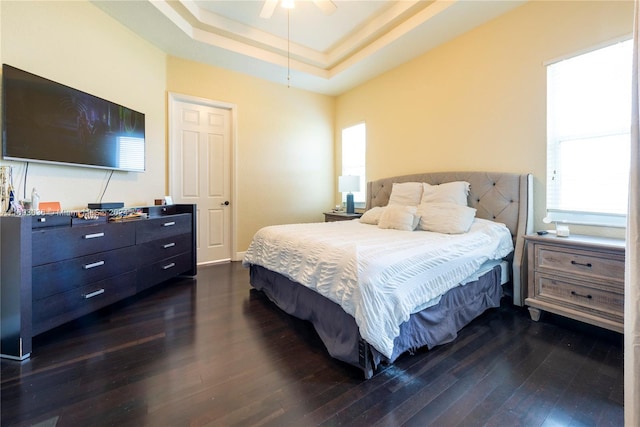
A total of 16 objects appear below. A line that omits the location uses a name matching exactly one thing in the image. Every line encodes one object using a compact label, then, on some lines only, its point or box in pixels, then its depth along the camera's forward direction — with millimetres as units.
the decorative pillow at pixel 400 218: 2693
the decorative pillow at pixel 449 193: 2844
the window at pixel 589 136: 2066
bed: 1523
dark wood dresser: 1657
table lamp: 4278
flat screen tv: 2014
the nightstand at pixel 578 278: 1813
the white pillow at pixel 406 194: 3221
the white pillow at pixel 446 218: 2473
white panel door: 3756
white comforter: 1479
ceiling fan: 2449
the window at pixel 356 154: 4591
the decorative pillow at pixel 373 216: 3189
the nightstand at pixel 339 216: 4106
